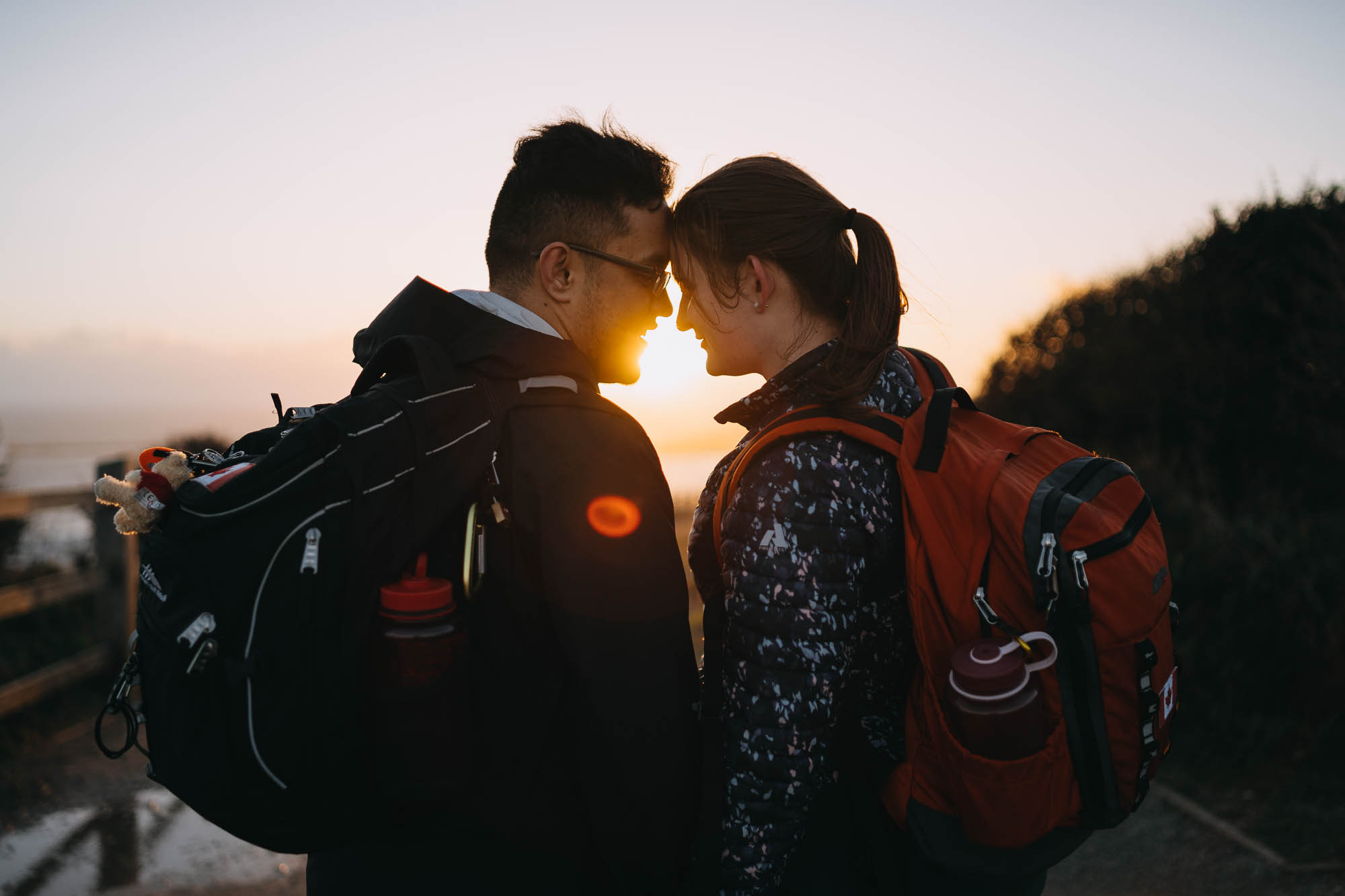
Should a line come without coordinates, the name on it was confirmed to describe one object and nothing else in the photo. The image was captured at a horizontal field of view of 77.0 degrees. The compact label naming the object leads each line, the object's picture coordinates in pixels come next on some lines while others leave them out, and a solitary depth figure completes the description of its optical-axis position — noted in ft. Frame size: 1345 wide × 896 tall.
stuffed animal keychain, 4.75
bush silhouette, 15.31
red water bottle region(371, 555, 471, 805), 4.80
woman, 5.42
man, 5.33
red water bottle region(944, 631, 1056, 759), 5.07
